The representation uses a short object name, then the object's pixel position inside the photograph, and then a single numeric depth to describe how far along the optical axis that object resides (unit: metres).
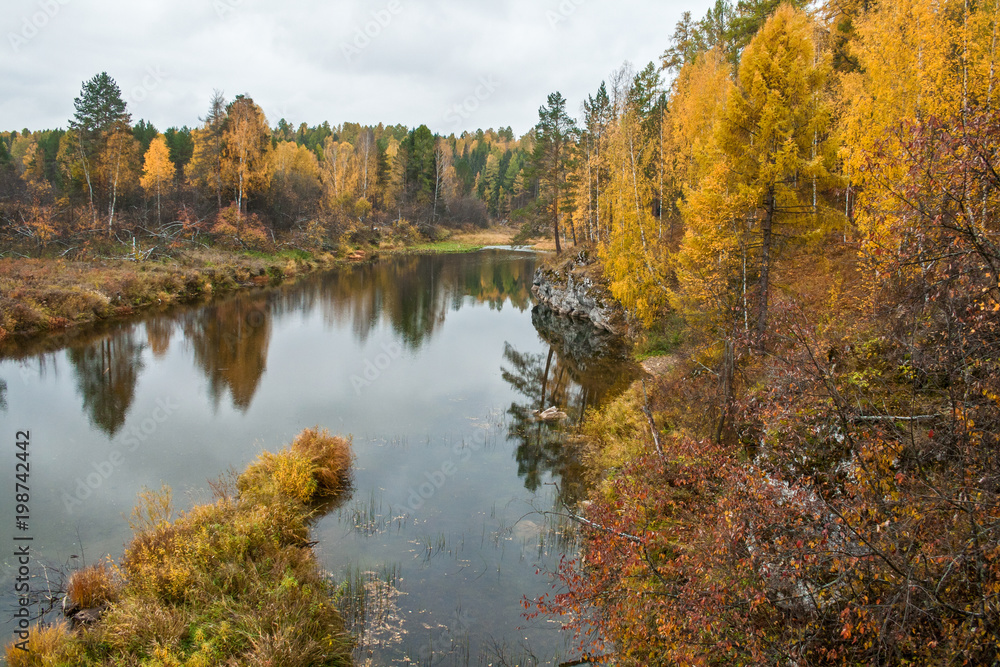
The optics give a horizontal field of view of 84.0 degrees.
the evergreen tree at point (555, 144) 44.22
